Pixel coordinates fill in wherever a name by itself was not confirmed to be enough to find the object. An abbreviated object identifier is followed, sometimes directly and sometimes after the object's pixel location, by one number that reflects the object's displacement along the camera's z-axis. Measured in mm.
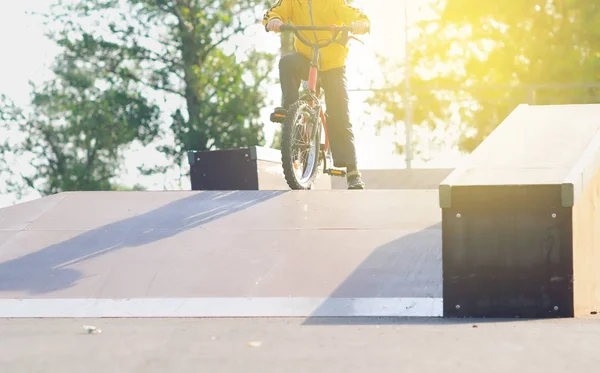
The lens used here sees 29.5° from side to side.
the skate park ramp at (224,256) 6039
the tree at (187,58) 30031
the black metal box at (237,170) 12484
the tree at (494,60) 24516
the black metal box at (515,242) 5555
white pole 23750
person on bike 9633
